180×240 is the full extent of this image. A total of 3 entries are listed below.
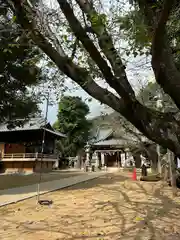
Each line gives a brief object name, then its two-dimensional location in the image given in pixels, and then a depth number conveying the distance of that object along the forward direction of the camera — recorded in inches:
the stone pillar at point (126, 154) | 830.5
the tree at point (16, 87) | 314.1
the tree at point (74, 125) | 913.7
